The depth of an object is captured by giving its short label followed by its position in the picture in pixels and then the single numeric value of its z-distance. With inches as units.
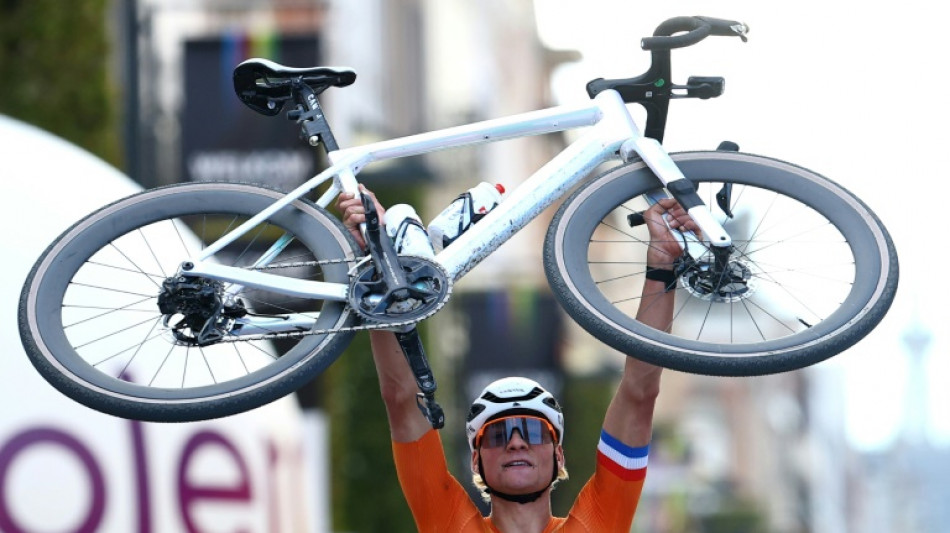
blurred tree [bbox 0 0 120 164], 910.2
